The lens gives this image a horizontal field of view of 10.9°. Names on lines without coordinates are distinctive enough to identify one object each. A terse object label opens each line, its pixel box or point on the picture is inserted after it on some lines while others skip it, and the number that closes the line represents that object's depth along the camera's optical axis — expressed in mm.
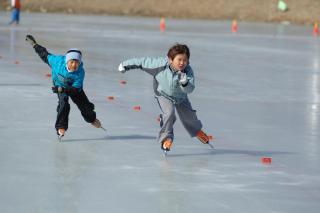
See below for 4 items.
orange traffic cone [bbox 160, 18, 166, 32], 66067
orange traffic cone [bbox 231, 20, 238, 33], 66994
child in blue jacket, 16455
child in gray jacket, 14663
